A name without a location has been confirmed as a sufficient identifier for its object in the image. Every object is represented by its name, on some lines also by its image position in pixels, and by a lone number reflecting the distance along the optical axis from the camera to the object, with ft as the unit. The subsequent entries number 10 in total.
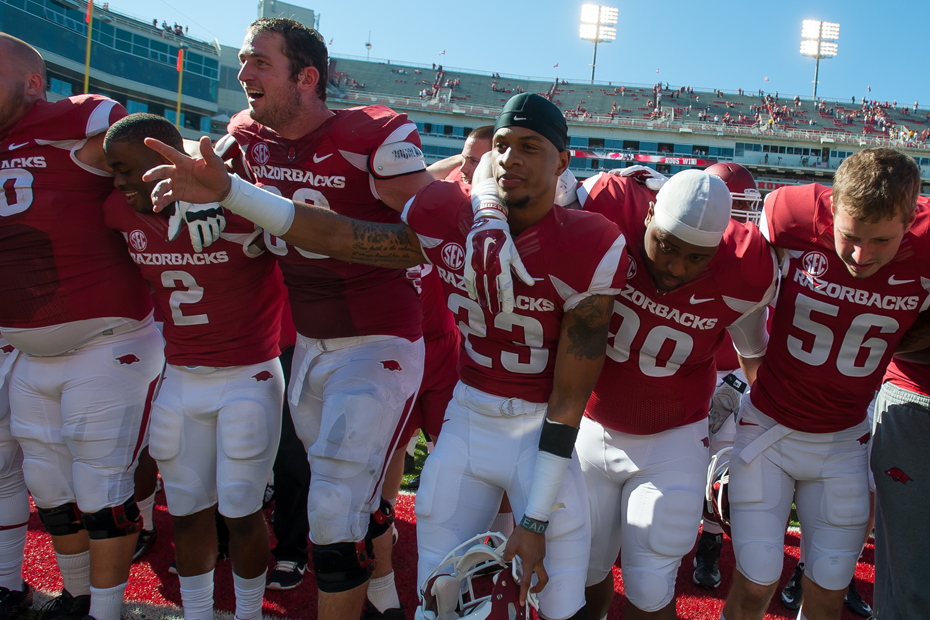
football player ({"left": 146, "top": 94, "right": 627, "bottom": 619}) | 6.57
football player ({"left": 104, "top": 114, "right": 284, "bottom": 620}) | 8.38
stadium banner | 125.18
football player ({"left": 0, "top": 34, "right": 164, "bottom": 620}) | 8.89
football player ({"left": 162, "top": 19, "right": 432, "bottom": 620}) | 7.79
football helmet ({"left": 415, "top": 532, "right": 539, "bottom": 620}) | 6.27
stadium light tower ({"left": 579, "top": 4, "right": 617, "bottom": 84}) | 167.32
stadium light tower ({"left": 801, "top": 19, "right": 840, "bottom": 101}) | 160.25
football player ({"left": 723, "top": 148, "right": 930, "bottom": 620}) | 7.36
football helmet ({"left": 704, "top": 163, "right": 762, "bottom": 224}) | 10.82
